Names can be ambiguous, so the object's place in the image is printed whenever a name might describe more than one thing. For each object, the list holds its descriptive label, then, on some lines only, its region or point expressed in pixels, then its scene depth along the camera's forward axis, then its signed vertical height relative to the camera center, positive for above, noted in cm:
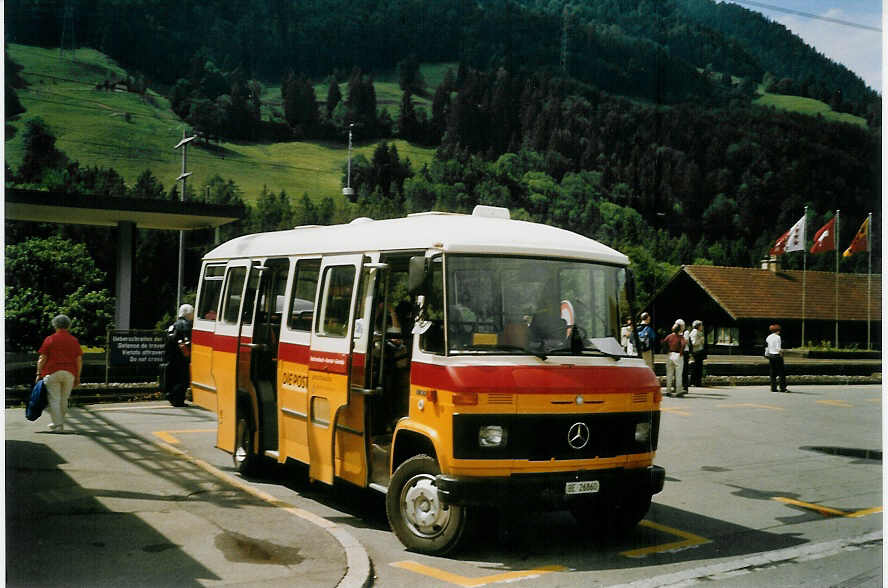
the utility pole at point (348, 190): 9106 +1351
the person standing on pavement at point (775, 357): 2380 -86
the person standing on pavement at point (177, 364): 1642 -85
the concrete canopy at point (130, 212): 2102 +292
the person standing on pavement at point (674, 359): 2173 -84
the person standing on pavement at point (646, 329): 1980 -13
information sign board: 1838 -60
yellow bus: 701 -46
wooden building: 5116 +129
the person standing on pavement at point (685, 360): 2211 -90
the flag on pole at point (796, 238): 3181 +315
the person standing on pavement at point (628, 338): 782 -12
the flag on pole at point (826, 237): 2948 +293
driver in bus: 740 -2
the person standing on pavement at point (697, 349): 2366 -67
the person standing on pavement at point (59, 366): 1238 -67
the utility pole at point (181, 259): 2791 +197
